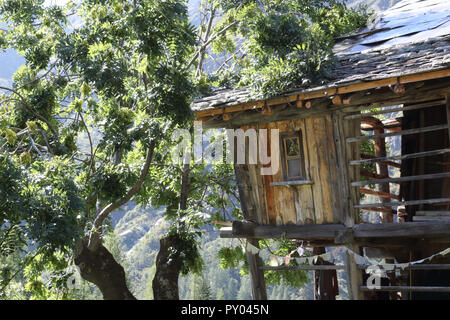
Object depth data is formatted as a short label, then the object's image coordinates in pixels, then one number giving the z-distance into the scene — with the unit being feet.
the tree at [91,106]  27.73
